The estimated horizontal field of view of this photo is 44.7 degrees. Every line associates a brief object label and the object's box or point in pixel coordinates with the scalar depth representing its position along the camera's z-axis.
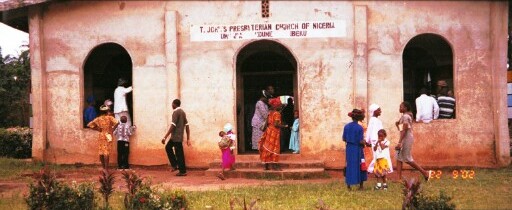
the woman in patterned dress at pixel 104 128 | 12.31
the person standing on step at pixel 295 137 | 14.13
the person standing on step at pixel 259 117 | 13.21
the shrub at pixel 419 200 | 6.51
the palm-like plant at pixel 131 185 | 7.51
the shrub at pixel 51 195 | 7.30
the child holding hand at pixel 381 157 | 10.21
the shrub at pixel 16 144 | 19.27
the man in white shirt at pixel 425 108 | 13.01
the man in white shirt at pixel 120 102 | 13.88
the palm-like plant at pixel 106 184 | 7.57
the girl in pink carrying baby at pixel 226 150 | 11.98
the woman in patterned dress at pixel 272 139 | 11.54
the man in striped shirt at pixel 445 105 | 13.26
